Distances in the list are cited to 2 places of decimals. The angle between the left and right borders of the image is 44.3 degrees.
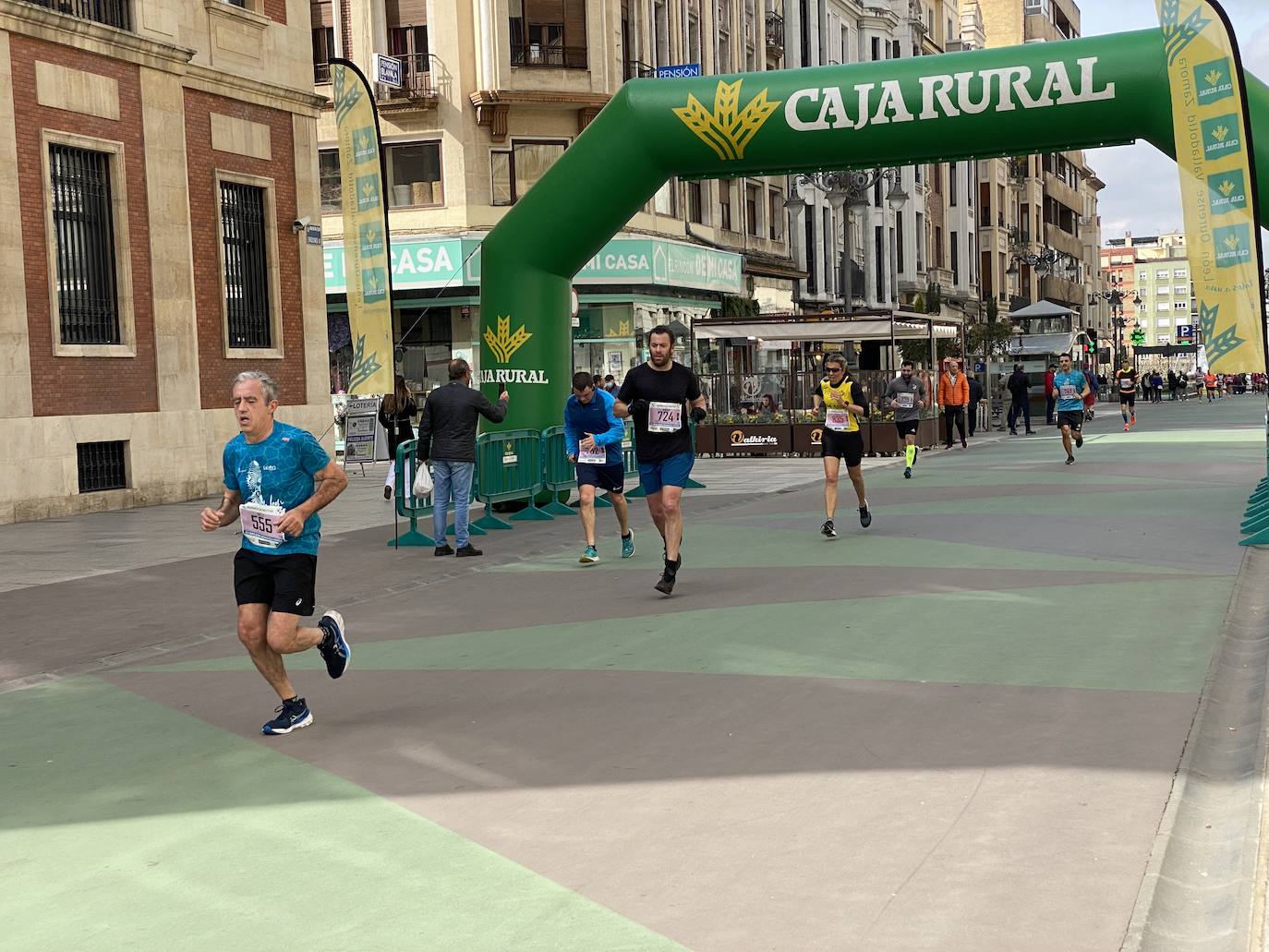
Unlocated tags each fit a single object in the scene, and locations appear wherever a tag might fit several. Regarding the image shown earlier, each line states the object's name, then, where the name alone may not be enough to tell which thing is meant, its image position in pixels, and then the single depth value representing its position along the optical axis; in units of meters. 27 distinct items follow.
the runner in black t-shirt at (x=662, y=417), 11.51
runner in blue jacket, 13.55
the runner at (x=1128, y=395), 38.25
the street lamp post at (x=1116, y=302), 95.00
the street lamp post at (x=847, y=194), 31.02
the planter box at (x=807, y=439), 29.66
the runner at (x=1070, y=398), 24.05
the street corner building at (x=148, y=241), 19.02
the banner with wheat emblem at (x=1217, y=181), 13.55
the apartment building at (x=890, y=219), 52.44
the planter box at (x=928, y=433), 31.09
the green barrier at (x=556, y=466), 18.03
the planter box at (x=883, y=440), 29.45
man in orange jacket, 30.98
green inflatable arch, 15.38
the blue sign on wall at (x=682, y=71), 30.80
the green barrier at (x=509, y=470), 16.59
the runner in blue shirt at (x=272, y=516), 6.82
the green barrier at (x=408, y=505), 15.16
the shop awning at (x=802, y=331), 30.25
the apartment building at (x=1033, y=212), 80.50
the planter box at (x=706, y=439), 30.69
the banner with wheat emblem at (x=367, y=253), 15.74
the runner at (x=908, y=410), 22.50
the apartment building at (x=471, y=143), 35.03
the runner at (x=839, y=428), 14.76
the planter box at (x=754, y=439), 29.94
